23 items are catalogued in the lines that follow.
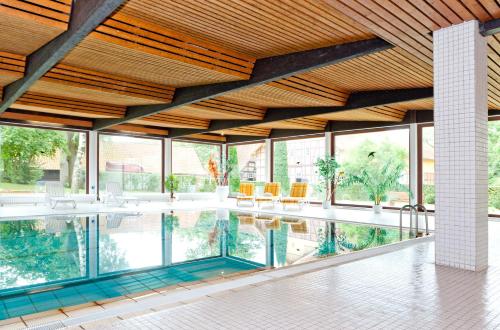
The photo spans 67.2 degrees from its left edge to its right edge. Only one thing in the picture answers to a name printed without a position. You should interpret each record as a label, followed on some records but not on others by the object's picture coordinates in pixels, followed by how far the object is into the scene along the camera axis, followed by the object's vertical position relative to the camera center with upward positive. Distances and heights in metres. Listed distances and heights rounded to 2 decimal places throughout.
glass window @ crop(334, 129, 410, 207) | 11.92 +0.32
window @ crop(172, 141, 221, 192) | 16.91 +0.21
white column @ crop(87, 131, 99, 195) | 14.10 +0.22
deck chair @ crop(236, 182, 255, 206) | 14.15 -0.83
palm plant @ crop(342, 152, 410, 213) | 11.01 -0.40
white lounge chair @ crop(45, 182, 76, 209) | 11.57 -0.80
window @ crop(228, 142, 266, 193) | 16.88 +0.20
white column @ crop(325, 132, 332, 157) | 13.60 +0.90
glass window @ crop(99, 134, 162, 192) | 14.81 +0.27
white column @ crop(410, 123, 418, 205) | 11.34 +0.17
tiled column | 4.11 +0.23
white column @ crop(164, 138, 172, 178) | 16.28 +0.55
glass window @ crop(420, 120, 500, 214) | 10.41 +0.01
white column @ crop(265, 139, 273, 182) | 16.00 +0.45
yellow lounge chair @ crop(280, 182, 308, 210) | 12.08 -0.91
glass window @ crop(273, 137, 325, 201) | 14.54 +0.26
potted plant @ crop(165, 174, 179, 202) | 15.65 -0.64
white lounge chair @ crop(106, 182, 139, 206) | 12.74 -0.90
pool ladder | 6.34 -1.14
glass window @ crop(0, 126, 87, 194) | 12.75 +0.37
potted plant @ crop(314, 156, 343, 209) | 12.43 -0.24
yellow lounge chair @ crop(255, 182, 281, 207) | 12.72 -0.90
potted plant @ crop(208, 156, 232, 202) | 16.27 -0.12
